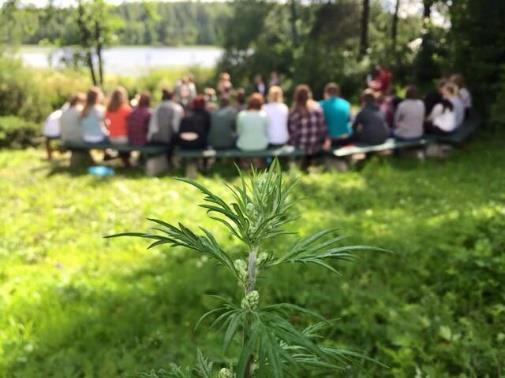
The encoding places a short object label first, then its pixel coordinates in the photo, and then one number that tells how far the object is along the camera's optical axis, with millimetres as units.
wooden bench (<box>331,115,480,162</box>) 8945
